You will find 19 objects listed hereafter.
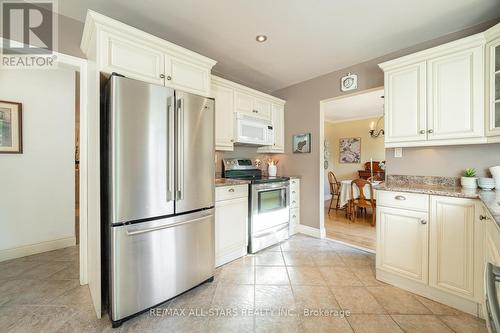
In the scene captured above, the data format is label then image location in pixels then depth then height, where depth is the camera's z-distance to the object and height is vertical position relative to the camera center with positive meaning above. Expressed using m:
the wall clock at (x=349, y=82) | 2.87 +1.17
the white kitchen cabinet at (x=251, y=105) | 3.02 +0.93
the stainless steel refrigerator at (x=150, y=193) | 1.49 -0.22
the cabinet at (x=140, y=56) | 1.53 +0.92
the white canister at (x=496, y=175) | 1.82 -0.08
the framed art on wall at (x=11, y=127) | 2.48 +0.45
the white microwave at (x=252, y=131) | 2.96 +0.53
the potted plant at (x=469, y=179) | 1.91 -0.13
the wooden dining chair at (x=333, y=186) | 5.27 -0.53
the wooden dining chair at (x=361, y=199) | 3.87 -0.66
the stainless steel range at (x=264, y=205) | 2.72 -0.56
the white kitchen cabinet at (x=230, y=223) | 2.37 -0.69
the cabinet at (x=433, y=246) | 1.62 -0.70
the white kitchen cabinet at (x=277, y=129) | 3.62 +0.64
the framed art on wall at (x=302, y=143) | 3.48 +0.38
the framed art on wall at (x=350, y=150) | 6.46 +0.49
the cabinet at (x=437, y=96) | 1.84 +0.67
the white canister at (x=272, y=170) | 3.62 -0.08
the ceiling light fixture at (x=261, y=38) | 2.24 +1.39
